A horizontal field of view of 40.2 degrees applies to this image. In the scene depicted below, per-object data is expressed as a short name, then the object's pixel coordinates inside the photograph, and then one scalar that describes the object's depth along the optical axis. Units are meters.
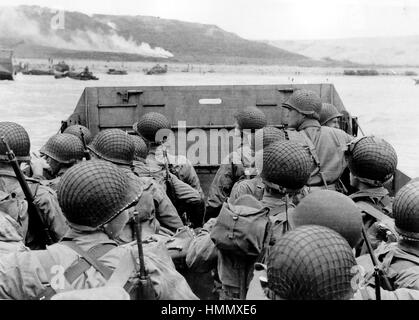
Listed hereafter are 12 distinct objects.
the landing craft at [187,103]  8.59
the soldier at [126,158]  4.60
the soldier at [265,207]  3.27
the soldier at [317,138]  5.17
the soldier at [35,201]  4.01
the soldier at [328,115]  7.00
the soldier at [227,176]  5.98
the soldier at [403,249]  2.77
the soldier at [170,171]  5.59
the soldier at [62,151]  5.02
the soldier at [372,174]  4.02
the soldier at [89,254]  2.51
